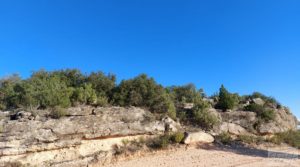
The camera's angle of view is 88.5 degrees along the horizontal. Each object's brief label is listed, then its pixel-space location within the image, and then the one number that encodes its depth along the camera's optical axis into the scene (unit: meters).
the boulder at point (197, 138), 7.64
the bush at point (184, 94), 11.26
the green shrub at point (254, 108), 11.04
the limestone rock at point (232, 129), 9.23
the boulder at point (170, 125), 7.98
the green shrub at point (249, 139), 8.90
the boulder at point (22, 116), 6.61
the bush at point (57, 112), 6.89
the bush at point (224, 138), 8.49
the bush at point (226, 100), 11.38
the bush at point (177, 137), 7.55
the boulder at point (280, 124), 10.02
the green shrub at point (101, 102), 8.26
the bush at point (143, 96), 8.81
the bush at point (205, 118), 9.06
